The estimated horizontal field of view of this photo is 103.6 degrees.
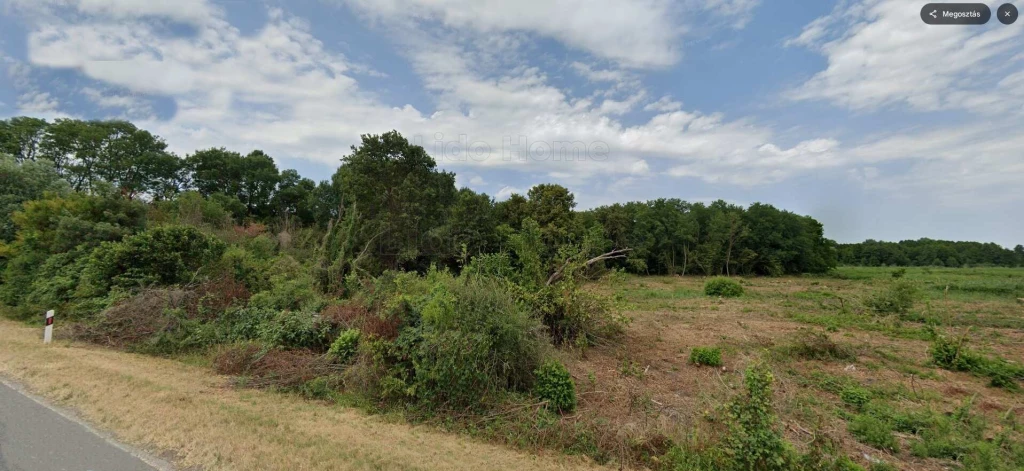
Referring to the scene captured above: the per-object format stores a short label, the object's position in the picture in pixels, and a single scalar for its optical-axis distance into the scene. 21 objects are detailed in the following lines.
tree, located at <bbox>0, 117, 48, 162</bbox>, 29.32
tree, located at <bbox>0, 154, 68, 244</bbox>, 16.06
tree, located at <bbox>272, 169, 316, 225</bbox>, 43.44
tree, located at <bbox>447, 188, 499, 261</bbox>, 29.00
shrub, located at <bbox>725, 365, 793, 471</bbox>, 3.96
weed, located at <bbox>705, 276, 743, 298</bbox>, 21.77
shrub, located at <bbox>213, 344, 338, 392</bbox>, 6.68
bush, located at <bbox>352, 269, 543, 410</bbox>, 5.68
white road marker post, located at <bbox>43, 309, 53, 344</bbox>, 8.55
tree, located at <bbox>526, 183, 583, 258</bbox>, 33.28
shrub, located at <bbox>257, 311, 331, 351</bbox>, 7.94
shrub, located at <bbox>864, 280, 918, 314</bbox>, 13.62
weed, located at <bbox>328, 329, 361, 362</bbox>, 7.09
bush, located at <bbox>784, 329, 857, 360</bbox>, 9.02
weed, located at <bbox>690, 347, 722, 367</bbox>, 8.22
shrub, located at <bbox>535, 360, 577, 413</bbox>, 5.70
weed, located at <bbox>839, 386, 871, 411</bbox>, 6.39
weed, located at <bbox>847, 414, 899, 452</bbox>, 5.01
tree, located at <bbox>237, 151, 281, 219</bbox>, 41.59
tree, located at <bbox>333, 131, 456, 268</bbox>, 25.48
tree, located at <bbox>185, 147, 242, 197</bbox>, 40.16
